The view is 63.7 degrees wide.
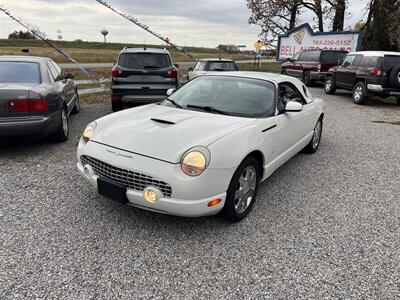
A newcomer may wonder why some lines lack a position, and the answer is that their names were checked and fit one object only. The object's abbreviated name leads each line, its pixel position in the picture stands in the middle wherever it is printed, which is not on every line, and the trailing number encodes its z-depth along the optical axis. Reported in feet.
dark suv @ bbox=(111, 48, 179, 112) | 24.84
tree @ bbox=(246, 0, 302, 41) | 85.10
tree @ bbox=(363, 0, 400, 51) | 63.00
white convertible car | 9.07
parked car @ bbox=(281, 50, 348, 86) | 50.37
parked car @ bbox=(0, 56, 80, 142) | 14.88
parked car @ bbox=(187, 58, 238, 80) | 37.24
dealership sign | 60.80
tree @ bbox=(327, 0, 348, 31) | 76.01
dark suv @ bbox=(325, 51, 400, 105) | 34.04
